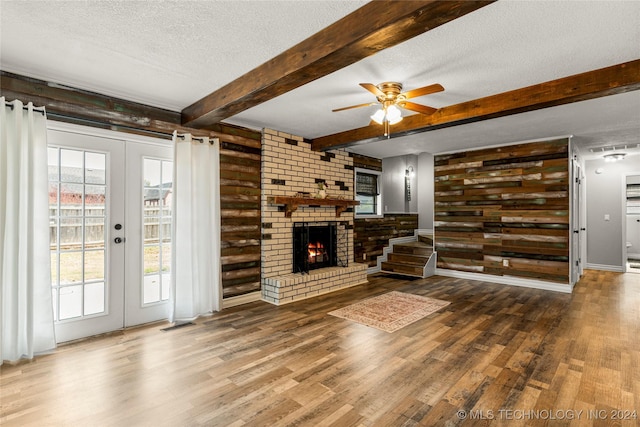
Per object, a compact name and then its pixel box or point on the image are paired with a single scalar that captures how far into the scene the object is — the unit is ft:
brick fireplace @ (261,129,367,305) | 15.93
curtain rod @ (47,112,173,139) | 10.43
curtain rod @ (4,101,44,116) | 9.27
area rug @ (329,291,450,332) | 12.53
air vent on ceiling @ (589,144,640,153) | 19.34
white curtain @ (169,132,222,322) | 12.75
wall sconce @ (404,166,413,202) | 25.89
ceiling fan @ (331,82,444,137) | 10.10
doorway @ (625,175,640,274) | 27.81
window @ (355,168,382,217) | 22.31
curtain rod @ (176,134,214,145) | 13.38
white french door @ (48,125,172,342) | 10.64
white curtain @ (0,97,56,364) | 9.18
